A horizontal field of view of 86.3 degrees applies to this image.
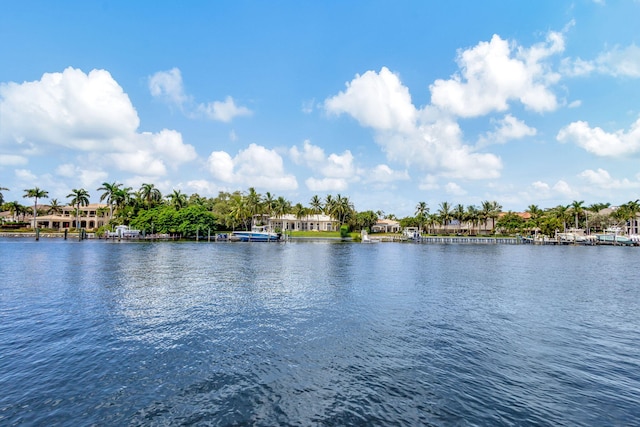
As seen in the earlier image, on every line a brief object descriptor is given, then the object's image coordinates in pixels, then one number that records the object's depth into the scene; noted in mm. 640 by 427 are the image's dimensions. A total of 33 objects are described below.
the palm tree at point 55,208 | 138000
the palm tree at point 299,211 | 131000
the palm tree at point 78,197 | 117438
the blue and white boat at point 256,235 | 105000
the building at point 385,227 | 162750
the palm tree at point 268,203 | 125812
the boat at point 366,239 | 116312
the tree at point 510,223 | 141000
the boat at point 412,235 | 125125
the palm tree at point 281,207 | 130000
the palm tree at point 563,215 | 128550
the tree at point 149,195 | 113188
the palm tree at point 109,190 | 106938
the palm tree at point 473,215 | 146625
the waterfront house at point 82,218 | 130000
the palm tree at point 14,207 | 126400
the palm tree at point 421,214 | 150875
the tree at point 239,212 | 115500
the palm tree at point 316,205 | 142750
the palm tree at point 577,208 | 122612
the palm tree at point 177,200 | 116438
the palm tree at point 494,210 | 146638
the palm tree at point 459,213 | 148000
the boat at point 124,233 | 98438
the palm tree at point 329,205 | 137500
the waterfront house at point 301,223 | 134625
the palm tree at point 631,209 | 123375
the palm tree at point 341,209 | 135125
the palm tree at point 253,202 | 117750
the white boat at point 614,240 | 114938
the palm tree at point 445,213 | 149875
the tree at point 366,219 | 145750
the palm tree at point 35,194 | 122875
